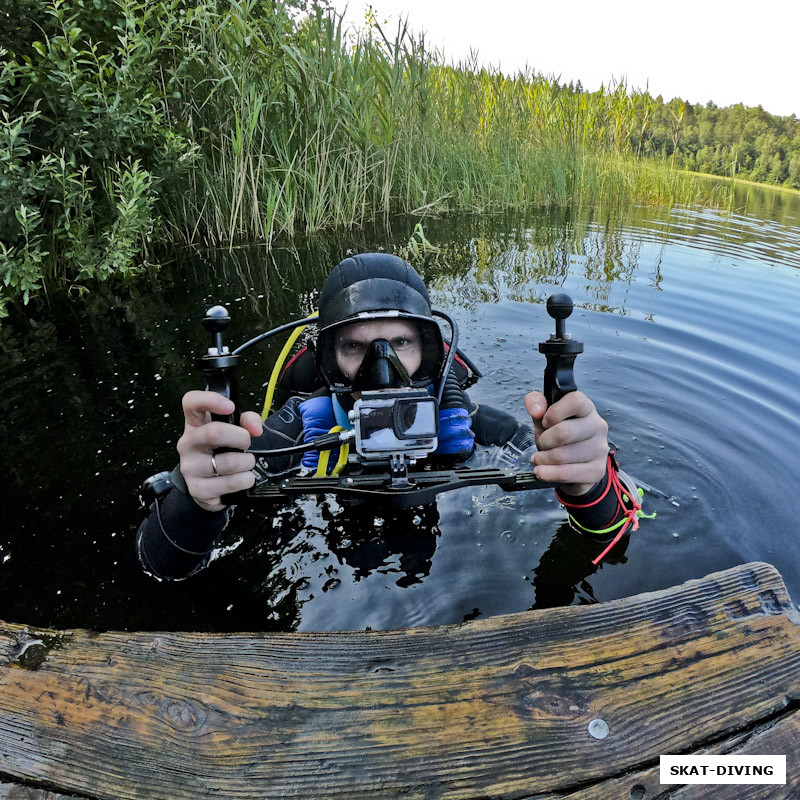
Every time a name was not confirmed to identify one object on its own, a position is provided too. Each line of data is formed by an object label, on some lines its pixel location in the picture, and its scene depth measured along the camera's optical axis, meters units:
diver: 0.52
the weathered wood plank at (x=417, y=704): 0.37
